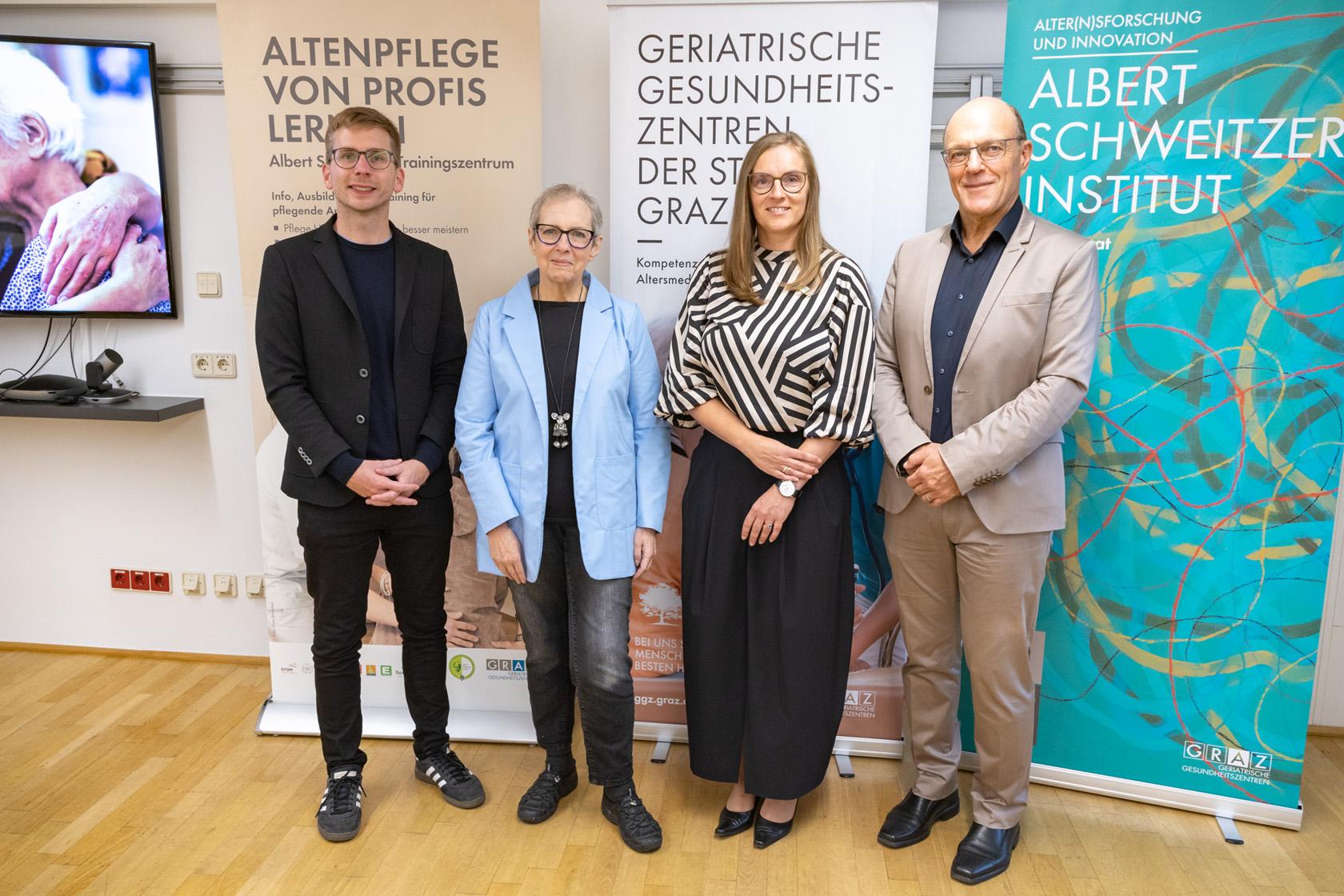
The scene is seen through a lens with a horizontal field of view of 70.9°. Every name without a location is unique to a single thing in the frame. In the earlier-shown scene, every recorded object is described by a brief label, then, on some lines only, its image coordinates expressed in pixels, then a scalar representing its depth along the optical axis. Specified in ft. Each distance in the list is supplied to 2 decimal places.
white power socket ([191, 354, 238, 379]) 10.75
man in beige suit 7.00
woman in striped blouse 7.23
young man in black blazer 7.52
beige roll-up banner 8.78
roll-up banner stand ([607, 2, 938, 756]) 8.39
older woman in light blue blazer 7.43
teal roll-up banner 7.56
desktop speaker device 10.18
